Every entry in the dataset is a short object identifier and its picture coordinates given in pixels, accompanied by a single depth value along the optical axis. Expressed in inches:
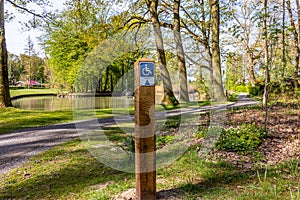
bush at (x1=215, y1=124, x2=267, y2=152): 140.4
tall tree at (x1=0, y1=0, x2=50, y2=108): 358.0
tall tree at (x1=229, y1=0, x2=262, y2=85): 612.0
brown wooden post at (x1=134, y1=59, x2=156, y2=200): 83.4
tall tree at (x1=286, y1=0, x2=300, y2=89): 339.7
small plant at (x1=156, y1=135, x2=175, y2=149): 163.6
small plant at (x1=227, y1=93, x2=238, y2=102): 449.2
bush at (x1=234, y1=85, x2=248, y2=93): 1021.2
